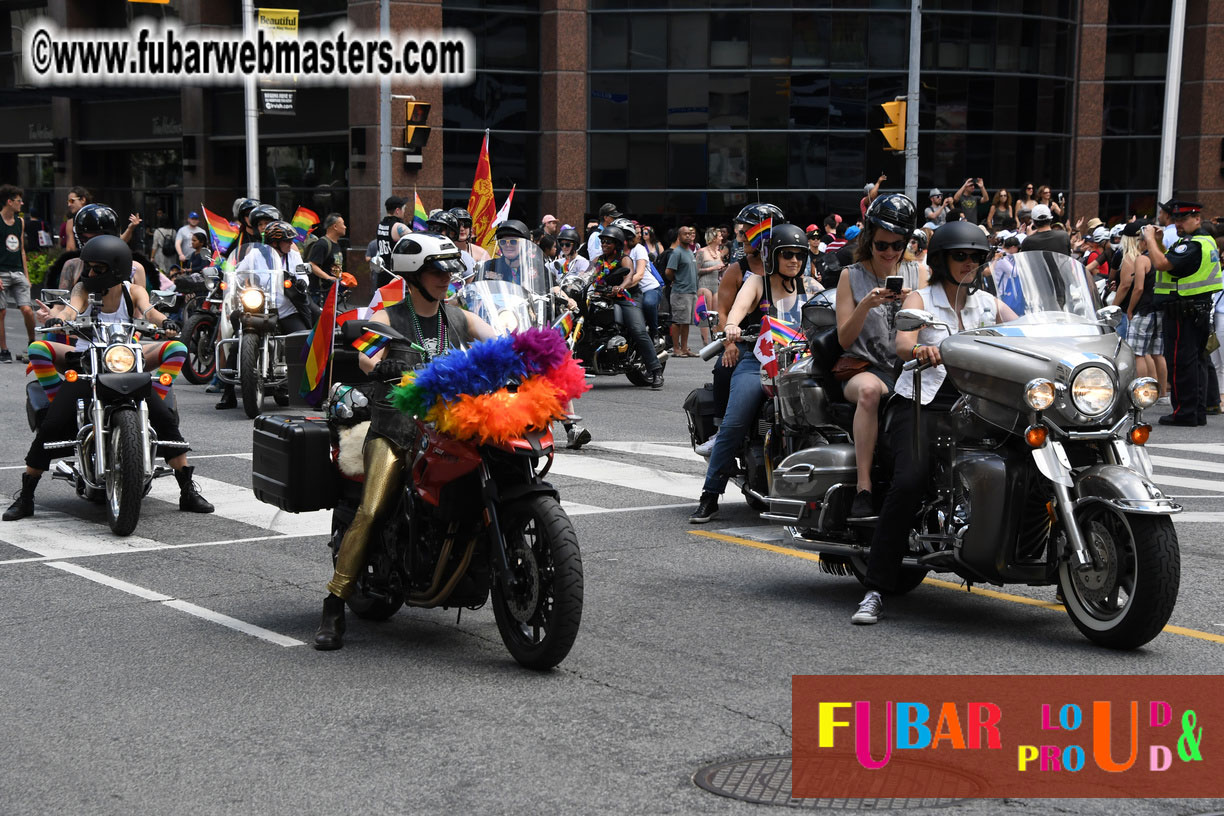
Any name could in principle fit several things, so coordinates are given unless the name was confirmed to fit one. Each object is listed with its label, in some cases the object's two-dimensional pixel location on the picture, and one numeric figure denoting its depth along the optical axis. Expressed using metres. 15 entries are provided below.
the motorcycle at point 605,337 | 18.56
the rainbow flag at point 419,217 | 15.07
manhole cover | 4.70
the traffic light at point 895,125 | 23.00
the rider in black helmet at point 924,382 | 6.85
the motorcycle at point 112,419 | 9.16
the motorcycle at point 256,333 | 15.19
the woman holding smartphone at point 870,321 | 7.22
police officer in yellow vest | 15.02
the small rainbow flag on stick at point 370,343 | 6.48
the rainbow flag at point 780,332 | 9.16
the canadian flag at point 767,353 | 9.12
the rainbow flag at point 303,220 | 18.17
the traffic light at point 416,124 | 24.64
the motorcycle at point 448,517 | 5.96
